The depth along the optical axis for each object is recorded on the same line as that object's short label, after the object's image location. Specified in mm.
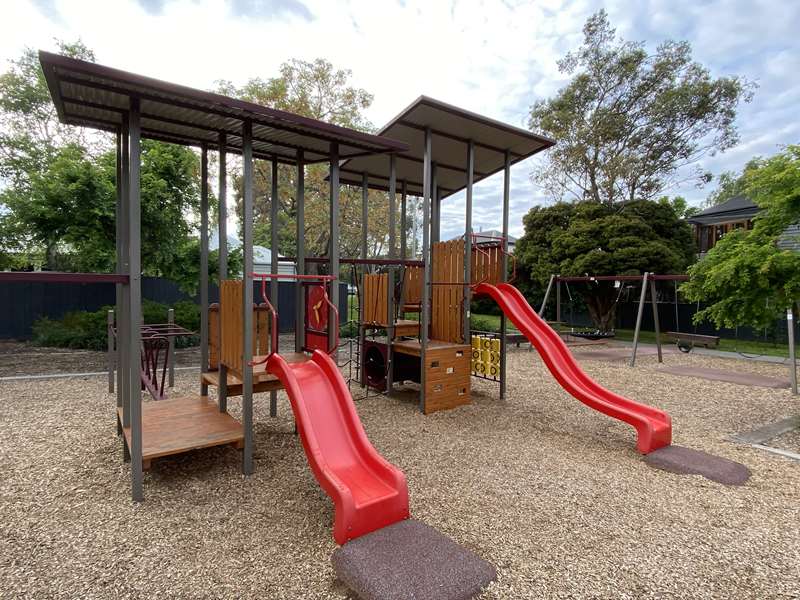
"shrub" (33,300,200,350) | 10445
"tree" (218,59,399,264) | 14531
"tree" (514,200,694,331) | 14312
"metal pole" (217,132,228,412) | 4719
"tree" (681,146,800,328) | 5182
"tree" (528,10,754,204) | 17141
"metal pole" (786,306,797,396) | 7723
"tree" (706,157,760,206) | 44541
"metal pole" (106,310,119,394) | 6430
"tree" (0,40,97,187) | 11648
